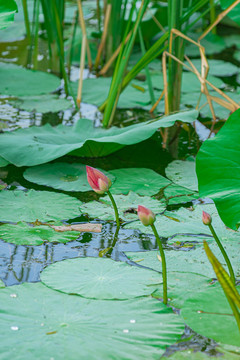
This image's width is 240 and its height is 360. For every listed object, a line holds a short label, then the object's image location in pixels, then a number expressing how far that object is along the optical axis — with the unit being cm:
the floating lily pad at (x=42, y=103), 709
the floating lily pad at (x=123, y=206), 624
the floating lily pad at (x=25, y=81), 742
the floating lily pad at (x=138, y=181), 640
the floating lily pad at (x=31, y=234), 608
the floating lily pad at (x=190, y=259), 596
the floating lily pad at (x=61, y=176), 641
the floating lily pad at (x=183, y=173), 644
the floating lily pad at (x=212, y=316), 568
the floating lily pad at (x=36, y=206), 621
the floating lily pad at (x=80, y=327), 562
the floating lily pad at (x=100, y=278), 582
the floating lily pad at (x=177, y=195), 634
